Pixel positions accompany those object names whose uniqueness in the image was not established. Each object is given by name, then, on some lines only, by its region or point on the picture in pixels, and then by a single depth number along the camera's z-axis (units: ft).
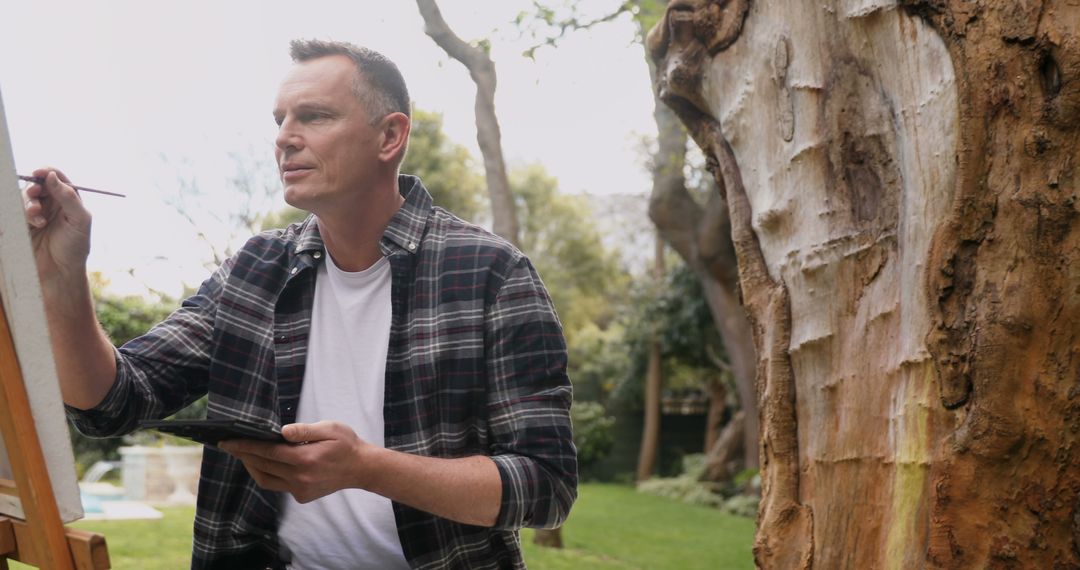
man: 6.30
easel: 4.08
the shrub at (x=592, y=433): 56.65
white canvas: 4.17
